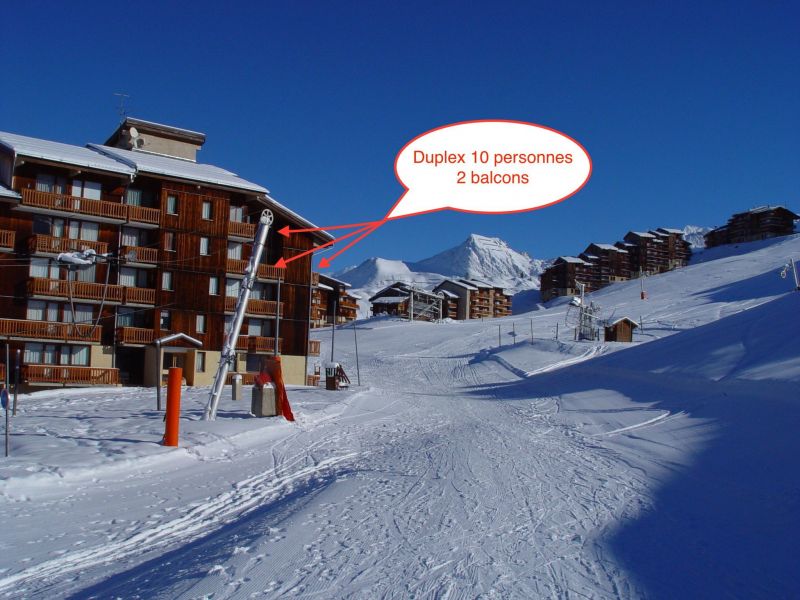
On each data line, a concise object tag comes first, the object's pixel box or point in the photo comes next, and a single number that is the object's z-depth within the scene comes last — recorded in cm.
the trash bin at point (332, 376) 3456
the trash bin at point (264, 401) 2034
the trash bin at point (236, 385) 2600
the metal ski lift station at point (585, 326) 5794
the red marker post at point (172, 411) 1444
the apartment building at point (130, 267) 3400
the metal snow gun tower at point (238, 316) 1930
